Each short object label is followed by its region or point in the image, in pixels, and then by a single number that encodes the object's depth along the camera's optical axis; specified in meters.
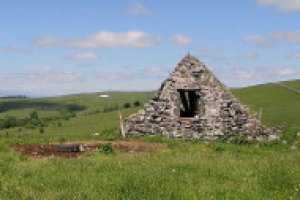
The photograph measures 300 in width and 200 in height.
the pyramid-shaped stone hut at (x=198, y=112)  32.81
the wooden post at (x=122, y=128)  32.84
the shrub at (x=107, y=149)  22.72
